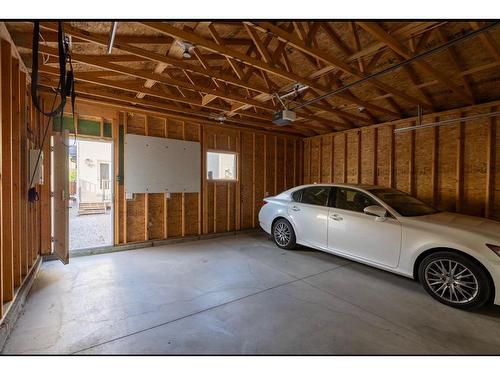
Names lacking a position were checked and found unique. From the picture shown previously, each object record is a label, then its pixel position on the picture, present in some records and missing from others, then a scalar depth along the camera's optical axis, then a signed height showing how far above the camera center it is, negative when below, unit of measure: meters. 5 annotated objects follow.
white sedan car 2.39 -0.69
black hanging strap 1.88 +0.97
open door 3.07 -0.08
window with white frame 5.99 +0.43
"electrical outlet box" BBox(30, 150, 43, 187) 3.13 +0.19
